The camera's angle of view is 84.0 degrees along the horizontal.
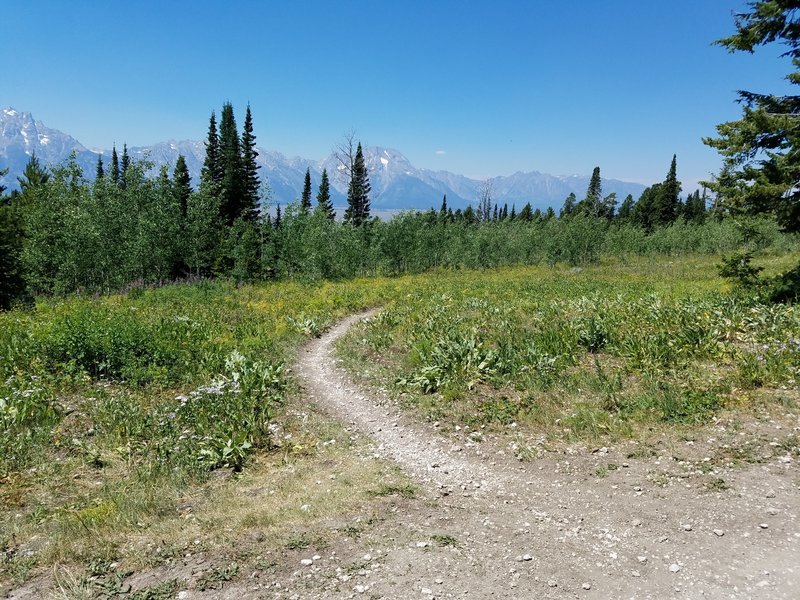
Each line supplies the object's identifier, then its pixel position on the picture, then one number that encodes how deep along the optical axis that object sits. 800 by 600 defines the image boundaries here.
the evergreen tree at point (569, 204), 132.90
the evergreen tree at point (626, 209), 113.06
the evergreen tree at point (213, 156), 63.55
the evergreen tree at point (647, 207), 98.56
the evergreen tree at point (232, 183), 58.25
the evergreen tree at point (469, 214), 133.56
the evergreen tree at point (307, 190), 77.56
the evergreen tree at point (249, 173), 60.34
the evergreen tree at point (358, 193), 61.78
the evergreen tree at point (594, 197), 115.32
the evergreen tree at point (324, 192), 75.88
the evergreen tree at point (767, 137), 13.59
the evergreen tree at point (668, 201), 93.94
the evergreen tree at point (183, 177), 55.88
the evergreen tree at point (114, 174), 40.11
